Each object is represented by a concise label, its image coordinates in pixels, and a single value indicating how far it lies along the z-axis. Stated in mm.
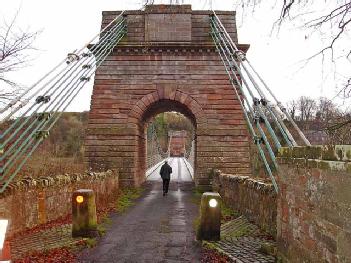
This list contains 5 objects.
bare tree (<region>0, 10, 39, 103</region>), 9430
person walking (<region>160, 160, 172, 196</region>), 15672
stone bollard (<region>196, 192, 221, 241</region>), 7105
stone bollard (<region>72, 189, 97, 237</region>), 7191
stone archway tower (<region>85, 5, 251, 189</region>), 16547
